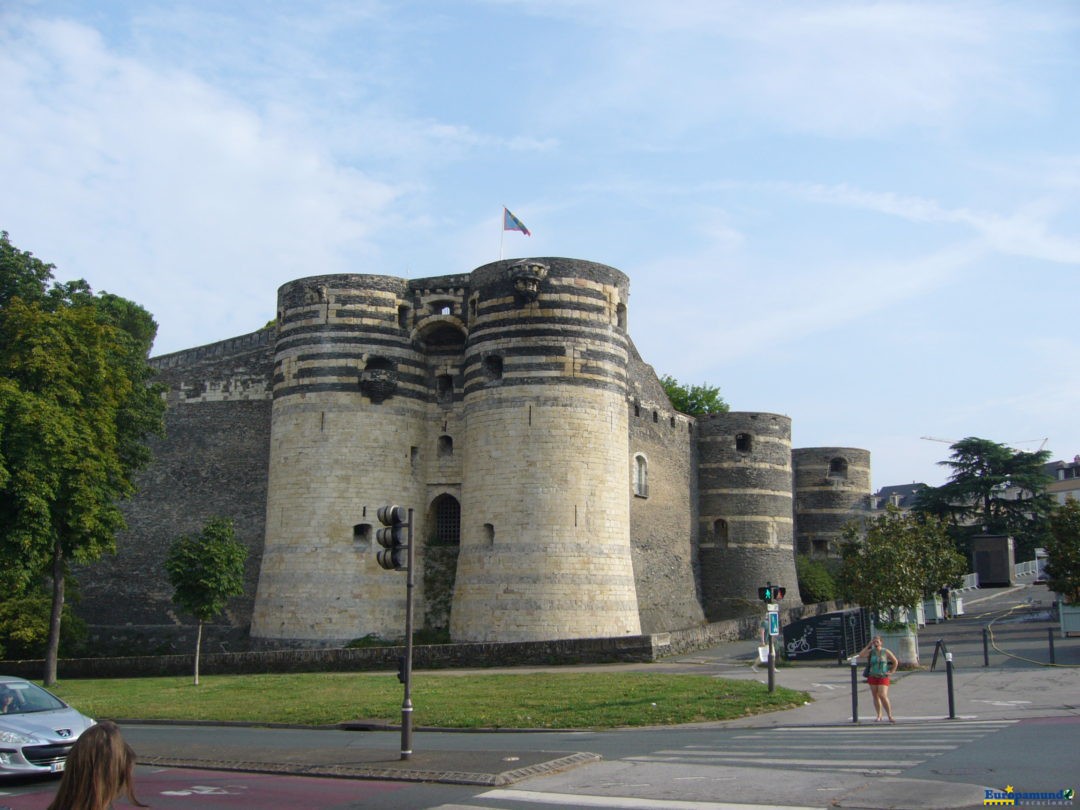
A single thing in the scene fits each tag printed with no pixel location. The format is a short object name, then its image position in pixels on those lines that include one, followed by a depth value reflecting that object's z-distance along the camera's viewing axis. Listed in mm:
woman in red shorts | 16688
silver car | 13047
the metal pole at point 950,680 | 16547
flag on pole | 37000
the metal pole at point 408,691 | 13969
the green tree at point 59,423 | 26688
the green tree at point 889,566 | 26328
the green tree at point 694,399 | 72169
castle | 33219
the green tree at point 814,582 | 52938
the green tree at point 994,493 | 60062
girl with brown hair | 5160
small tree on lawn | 30078
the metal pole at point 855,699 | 16828
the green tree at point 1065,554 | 29625
